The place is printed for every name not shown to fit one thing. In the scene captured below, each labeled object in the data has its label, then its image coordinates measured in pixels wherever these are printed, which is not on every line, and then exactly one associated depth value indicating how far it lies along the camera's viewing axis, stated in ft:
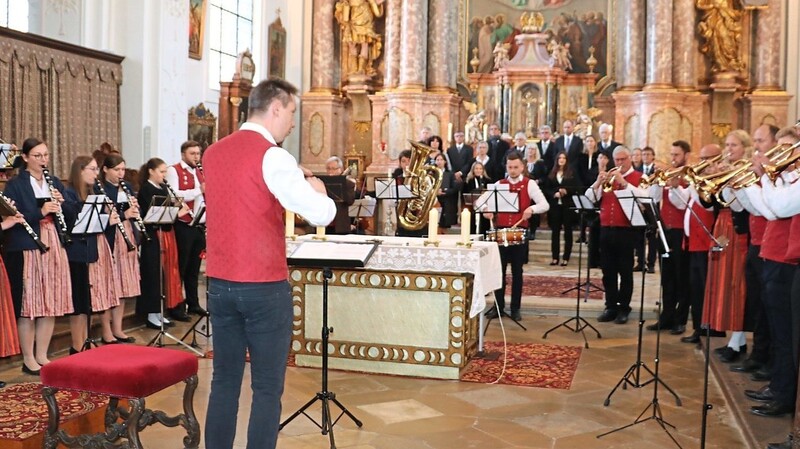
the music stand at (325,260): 15.93
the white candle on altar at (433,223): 21.43
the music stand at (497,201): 27.30
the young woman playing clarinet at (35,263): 20.59
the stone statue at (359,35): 59.36
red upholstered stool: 13.46
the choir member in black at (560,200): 41.63
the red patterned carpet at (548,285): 34.37
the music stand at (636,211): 24.60
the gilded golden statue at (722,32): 54.70
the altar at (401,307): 21.16
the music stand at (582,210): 27.44
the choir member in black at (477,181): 40.72
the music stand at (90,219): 20.72
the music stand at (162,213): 24.22
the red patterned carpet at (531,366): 21.38
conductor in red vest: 11.77
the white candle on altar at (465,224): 21.30
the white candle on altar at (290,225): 22.33
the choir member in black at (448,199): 41.78
